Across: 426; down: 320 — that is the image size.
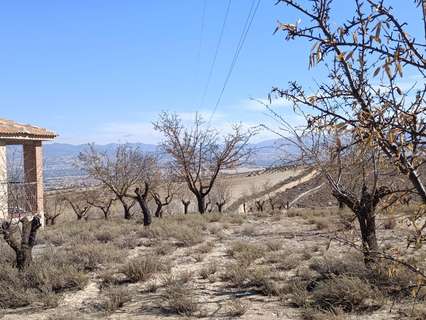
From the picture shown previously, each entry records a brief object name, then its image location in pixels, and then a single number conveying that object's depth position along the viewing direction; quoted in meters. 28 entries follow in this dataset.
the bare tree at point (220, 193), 35.81
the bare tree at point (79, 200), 31.92
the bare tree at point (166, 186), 30.54
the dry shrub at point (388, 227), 14.91
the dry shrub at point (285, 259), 10.11
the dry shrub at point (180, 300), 7.38
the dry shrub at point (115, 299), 7.66
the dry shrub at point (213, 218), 19.41
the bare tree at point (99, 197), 32.62
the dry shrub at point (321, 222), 16.75
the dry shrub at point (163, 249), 12.23
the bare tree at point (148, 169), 31.00
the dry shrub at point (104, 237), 14.69
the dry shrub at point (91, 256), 10.50
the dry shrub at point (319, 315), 6.47
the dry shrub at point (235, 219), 19.13
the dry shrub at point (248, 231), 15.94
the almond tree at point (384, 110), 1.99
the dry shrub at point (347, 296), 7.08
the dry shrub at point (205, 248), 12.45
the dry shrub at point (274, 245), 12.34
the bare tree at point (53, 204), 27.56
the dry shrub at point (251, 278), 8.29
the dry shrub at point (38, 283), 8.18
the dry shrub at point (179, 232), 13.85
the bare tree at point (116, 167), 30.06
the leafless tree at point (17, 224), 9.77
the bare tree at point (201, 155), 25.89
